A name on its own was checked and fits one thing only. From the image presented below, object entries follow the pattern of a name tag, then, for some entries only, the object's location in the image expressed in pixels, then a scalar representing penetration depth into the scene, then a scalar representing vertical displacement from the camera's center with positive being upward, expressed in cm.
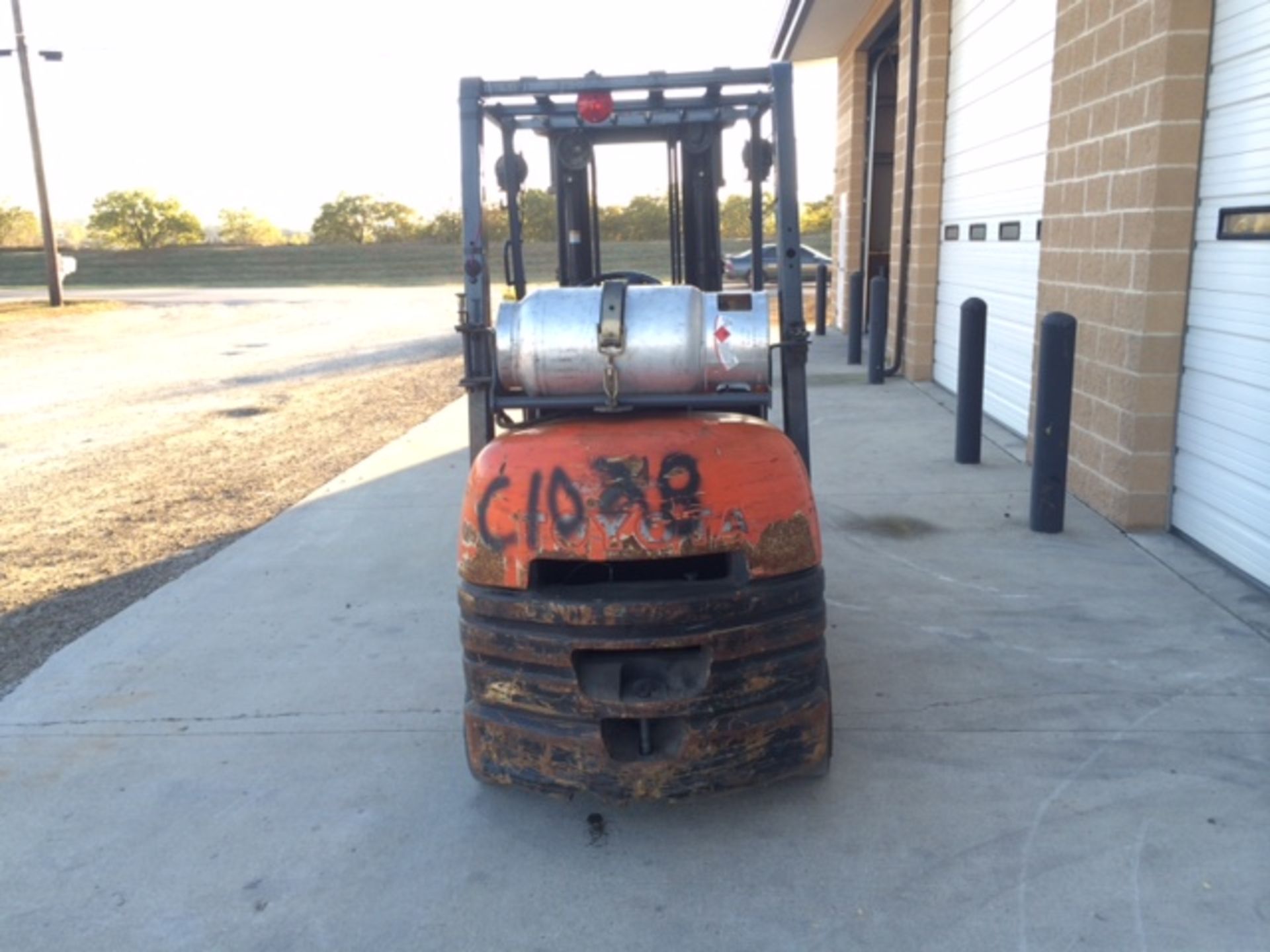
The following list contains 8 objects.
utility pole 2945 +174
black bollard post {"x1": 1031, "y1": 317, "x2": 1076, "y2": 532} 671 -112
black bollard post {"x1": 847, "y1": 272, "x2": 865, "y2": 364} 1523 -109
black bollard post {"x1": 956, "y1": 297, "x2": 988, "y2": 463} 855 -113
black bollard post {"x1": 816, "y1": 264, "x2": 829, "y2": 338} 1956 -101
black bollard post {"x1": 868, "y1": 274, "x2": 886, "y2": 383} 1323 -121
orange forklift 349 -104
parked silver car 1807 -58
